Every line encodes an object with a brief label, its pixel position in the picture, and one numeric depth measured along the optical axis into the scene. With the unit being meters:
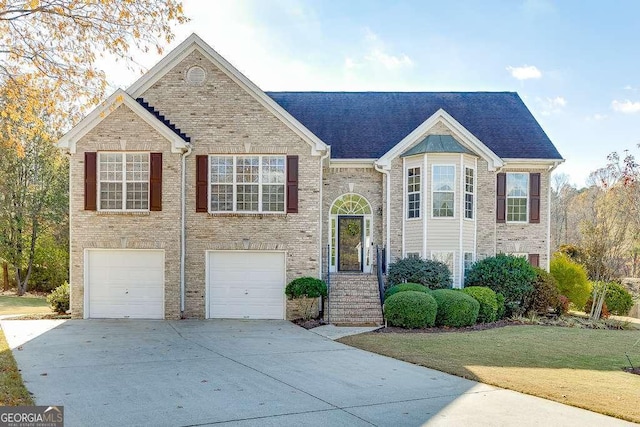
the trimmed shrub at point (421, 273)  18.98
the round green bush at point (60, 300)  18.88
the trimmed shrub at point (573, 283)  22.03
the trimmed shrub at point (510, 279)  18.97
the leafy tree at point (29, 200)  31.88
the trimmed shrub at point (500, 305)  18.42
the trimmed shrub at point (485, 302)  17.72
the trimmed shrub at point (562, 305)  19.62
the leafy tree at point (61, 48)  9.96
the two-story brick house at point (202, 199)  17.61
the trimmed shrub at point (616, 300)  22.80
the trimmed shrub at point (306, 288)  17.14
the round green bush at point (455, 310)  16.64
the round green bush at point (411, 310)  16.06
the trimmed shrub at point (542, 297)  19.31
